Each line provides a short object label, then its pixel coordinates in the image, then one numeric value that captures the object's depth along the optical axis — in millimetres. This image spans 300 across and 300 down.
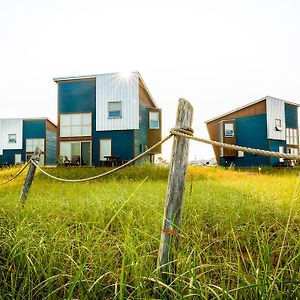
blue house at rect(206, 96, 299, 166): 27703
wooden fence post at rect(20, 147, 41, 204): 5797
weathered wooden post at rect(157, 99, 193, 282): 2434
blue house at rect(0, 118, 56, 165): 32969
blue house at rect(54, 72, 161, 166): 21688
